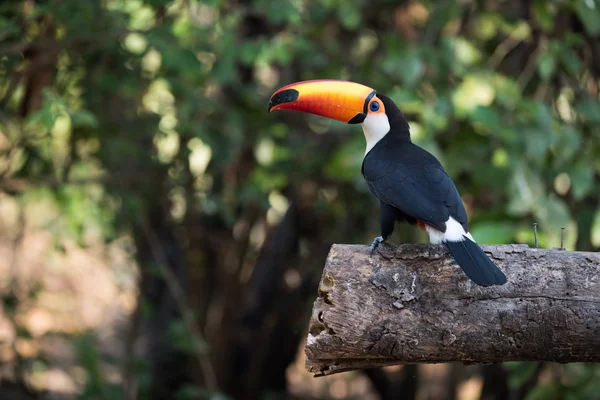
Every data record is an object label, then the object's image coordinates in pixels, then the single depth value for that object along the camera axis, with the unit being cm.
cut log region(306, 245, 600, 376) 450
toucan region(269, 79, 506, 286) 494
